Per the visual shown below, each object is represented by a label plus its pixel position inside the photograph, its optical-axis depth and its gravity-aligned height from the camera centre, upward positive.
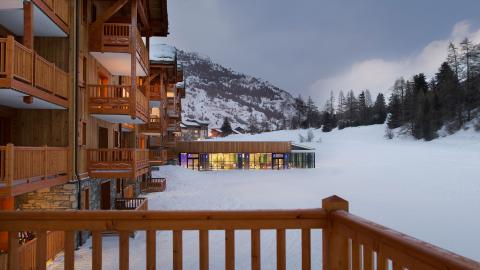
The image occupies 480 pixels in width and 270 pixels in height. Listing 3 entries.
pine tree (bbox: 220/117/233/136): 117.81 +5.20
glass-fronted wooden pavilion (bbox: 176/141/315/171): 48.56 -1.50
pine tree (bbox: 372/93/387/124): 80.12 +7.45
